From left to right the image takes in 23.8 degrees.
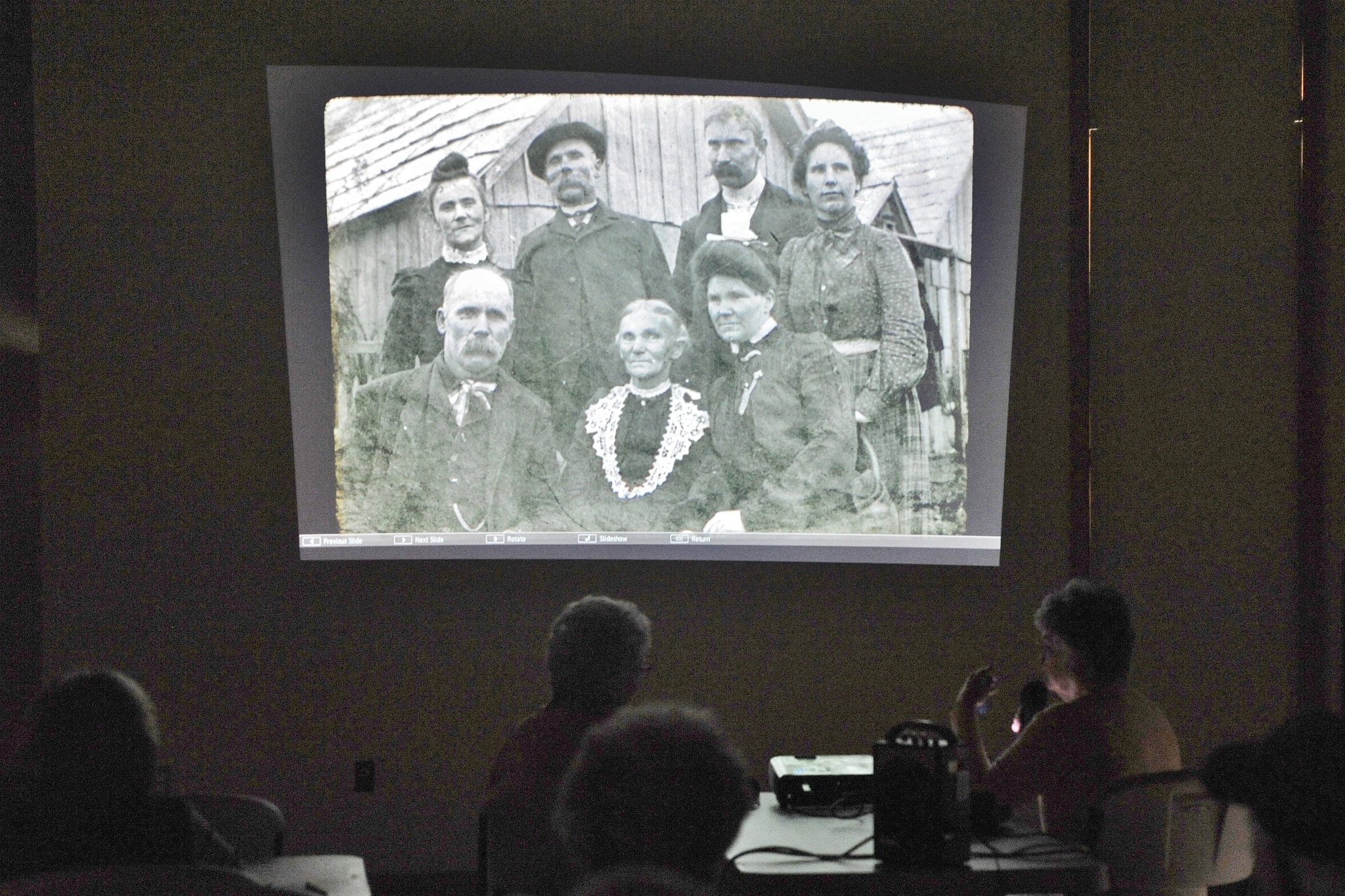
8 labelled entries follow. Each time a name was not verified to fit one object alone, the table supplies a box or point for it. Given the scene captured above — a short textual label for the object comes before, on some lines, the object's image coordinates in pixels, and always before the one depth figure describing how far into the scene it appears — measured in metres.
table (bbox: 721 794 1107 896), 7.52
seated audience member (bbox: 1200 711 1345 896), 5.75
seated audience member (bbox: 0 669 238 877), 7.18
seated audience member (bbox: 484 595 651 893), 7.72
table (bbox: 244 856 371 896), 7.49
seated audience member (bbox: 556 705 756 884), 6.69
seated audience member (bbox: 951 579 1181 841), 7.91
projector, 8.14
